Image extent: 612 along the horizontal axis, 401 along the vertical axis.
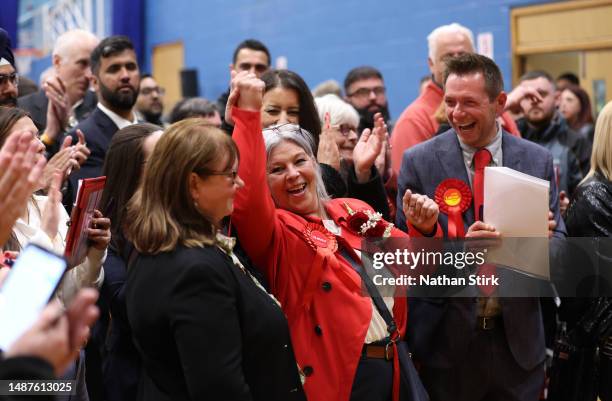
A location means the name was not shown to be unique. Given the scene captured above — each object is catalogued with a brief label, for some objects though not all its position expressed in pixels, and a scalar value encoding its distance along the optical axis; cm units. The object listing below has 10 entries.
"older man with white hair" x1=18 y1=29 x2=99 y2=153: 486
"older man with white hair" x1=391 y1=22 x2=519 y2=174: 394
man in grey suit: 293
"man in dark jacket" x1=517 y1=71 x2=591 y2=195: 538
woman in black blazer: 196
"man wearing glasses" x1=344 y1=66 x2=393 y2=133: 569
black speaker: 1131
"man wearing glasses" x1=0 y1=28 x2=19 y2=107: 346
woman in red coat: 235
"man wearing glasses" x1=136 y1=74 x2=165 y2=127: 681
